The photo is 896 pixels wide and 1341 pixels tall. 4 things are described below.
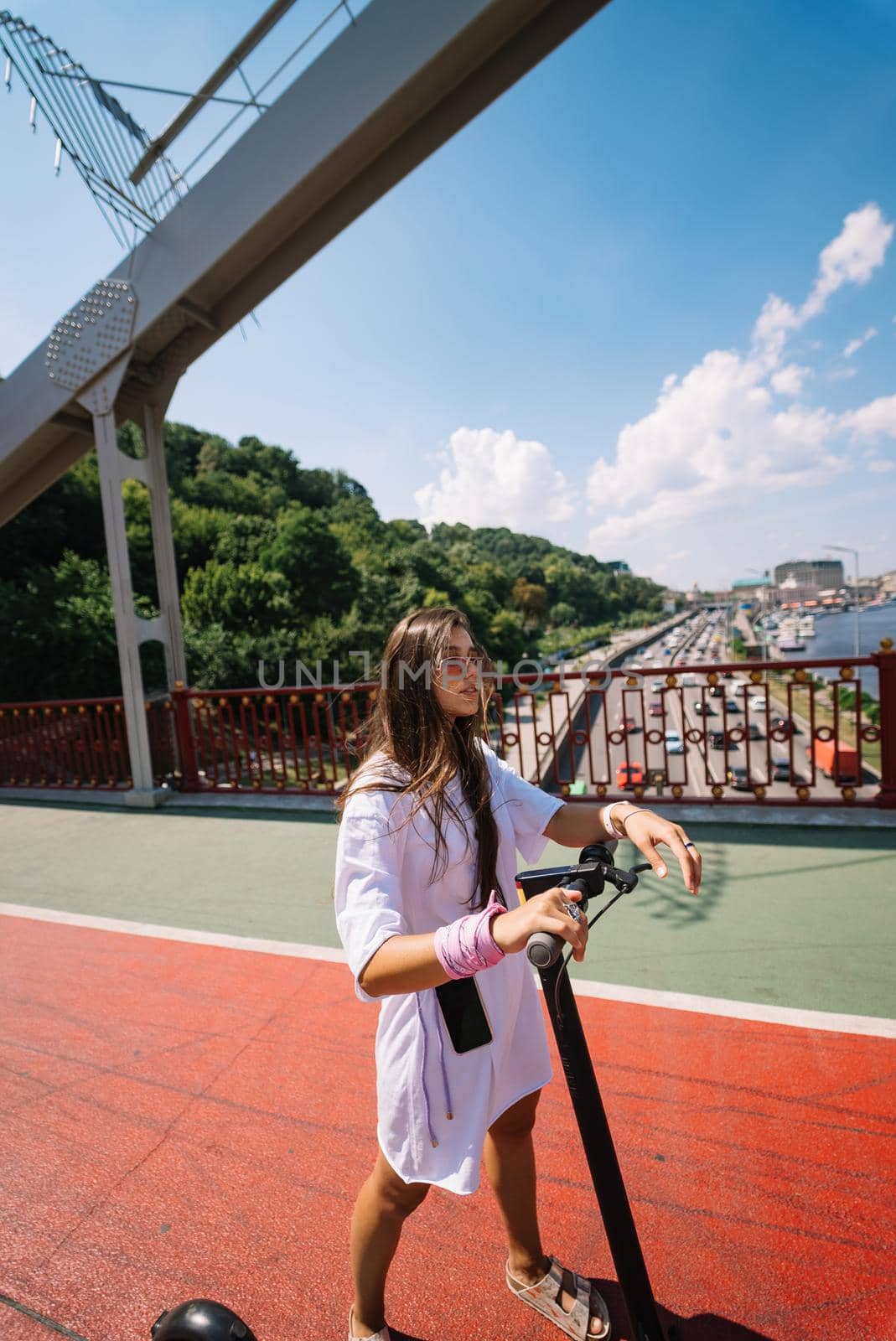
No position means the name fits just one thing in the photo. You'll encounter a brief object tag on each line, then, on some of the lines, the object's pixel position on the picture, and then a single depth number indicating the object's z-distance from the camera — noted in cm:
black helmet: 122
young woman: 123
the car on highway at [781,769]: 3849
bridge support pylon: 599
